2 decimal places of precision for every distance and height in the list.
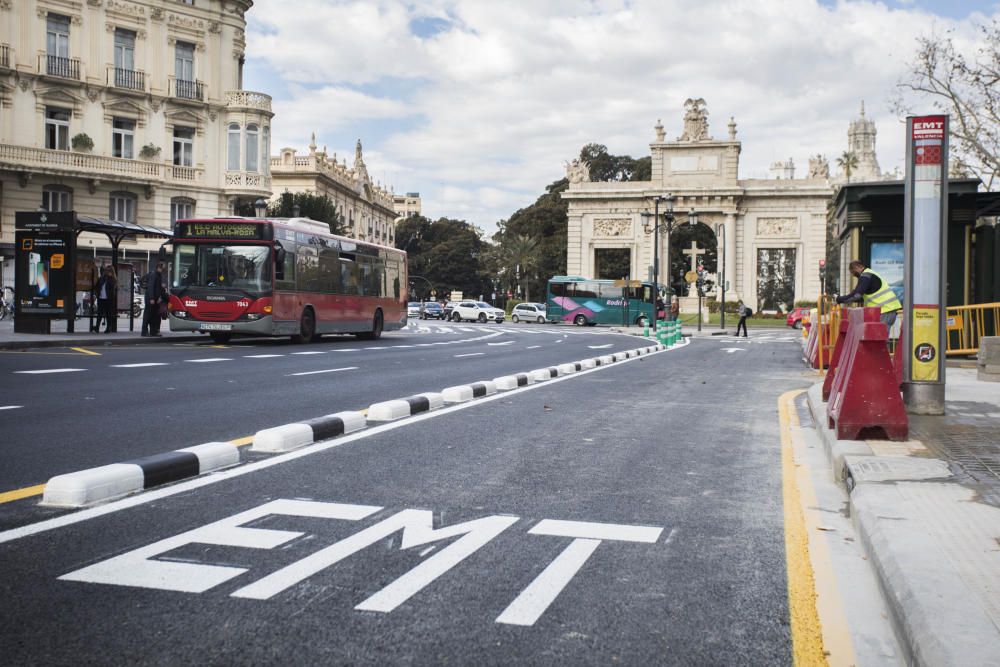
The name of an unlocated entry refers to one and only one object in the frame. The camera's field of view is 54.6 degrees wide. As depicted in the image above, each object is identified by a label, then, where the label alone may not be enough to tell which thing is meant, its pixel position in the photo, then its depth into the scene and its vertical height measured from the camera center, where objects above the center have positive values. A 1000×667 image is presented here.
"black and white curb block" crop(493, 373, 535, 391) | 12.90 -1.01
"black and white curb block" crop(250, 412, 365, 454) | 7.20 -0.99
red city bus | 22.78 +0.71
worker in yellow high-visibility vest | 12.83 +0.23
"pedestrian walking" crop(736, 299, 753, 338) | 40.65 -0.15
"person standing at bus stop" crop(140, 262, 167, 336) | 24.09 +0.17
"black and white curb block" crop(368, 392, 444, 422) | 9.30 -1.00
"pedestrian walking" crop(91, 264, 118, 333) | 24.73 +0.27
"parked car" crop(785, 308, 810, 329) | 56.31 -0.48
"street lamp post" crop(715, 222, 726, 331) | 68.10 +5.92
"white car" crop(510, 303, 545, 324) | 68.50 -0.28
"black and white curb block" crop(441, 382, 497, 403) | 11.20 -1.01
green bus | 63.56 +0.51
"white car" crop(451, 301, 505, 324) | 66.38 -0.29
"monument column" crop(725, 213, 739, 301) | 75.56 +4.45
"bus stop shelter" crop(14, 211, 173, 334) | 22.14 +0.92
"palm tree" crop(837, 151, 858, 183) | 107.50 +17.00
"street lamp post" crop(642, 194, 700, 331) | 47.61 +4.65
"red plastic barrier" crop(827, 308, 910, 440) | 7.57 -0.66
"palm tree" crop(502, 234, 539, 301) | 102.12 +5.72
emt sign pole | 9.44 +0.47
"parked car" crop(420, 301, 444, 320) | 74.56 -0.20
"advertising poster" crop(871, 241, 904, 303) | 18.44 +0.96
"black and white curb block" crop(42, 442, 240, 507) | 5.18 -0.98
